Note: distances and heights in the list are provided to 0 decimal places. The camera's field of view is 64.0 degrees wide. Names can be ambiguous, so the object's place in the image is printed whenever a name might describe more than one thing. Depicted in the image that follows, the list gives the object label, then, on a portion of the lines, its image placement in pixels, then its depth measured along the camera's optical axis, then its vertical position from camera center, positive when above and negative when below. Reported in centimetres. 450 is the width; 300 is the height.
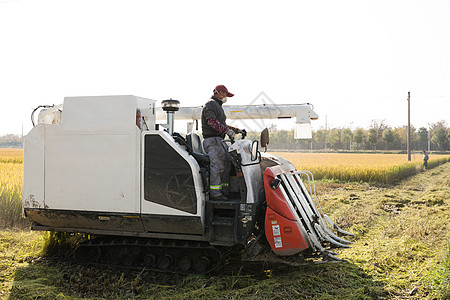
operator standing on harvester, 530 +10
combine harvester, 519 -66
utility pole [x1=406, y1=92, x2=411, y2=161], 3328 +233
